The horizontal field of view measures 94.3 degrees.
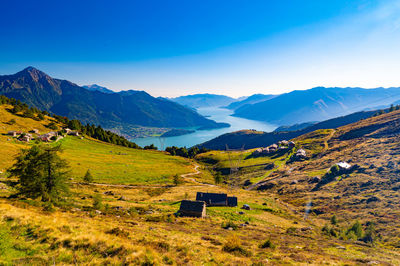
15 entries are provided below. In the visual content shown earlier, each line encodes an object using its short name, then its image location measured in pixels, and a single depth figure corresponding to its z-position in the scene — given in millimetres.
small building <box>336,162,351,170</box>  88094
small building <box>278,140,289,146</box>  174700
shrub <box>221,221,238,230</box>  34338
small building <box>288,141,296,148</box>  164875
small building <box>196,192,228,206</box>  54562
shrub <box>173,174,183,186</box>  79125
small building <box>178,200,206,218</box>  40500
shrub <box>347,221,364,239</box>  40750
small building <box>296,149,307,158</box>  133150
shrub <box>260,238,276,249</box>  23586
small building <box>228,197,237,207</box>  54312
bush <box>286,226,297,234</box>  36762
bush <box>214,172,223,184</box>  90125
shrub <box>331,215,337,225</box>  49272
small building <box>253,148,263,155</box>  168500
